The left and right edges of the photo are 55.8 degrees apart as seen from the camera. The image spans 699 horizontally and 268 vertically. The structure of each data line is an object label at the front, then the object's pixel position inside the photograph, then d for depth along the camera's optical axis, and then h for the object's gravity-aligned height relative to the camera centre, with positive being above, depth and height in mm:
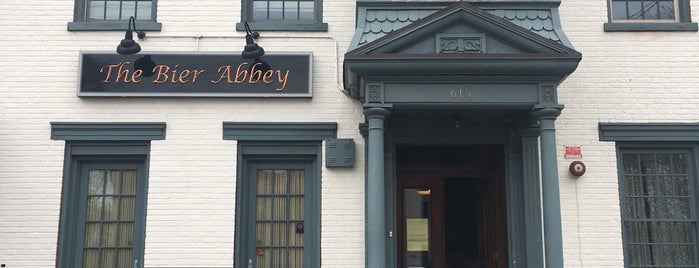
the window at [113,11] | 9117 +3236
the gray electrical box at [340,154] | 8562 +1191
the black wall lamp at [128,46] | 8258 +2489
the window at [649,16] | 8945 +3182
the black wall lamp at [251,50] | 8375 +2476
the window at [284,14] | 8984 +3205
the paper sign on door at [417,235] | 9211 +170
